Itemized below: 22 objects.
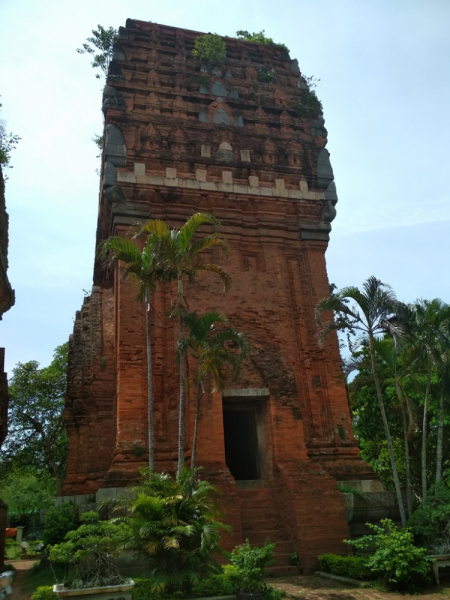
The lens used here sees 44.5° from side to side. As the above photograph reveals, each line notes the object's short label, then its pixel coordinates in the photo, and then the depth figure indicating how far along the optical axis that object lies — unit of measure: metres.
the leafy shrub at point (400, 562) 8.77
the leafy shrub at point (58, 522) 11.22
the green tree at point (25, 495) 34.28
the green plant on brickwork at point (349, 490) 11.84
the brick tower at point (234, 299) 11.80
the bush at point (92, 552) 7.38
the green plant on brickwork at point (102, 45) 17.64
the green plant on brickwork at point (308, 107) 17.55
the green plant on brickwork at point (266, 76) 18.09
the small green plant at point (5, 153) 18.08
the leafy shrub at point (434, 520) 9.99
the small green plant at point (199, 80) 16.97
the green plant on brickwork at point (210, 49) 17.72
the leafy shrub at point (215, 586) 8.12
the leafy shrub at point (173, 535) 7.88
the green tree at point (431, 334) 12.34
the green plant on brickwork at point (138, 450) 11.85
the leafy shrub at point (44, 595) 7.89
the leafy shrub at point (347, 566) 9.52
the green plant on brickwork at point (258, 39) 19.31
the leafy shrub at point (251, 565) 7.92
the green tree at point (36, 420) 25.69
